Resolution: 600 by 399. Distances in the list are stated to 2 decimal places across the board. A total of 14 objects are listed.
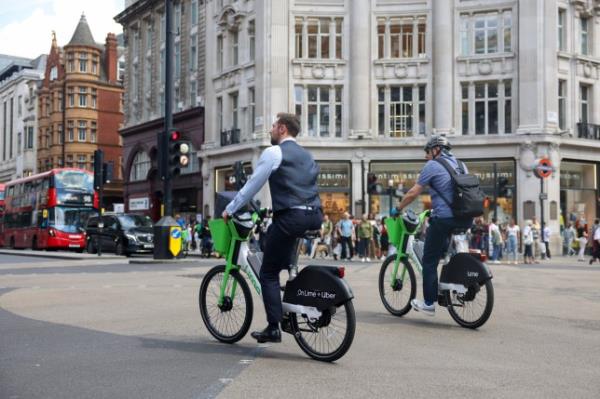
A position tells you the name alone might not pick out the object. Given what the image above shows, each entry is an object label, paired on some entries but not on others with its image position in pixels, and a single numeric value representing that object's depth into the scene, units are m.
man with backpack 7.40
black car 29.03
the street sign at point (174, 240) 20.58
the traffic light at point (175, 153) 19.12
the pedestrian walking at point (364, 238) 26.98
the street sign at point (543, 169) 26.77
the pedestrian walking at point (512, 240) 27.17
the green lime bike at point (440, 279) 7.41
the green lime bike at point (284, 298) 5.65
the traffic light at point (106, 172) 27.08
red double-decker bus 36.69
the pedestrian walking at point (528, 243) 27.03
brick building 66.75
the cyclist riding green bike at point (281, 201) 5.88
